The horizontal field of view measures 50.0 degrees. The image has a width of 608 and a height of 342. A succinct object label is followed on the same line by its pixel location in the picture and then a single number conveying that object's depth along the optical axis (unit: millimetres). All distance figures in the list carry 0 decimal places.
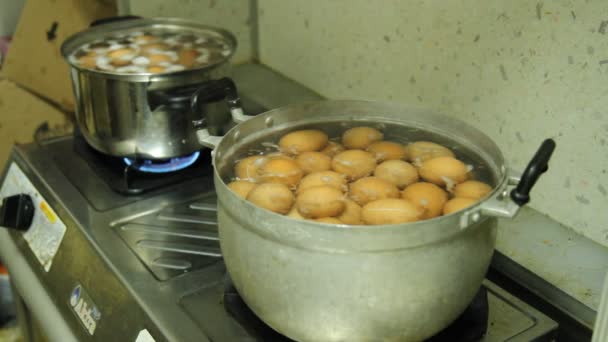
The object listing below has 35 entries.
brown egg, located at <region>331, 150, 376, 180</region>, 807
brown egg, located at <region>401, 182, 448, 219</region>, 725
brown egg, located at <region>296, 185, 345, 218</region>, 721
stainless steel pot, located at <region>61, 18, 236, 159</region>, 1078
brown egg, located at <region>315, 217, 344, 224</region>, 712
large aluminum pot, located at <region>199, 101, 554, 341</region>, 638
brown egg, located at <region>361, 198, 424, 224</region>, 696
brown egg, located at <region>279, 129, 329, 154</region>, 856
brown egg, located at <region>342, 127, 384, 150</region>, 865
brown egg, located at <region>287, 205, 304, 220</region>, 728
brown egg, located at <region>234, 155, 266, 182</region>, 804
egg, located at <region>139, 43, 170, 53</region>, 1259
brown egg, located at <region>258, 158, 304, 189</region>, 791
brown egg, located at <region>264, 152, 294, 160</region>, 829
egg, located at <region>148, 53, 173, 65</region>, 1210
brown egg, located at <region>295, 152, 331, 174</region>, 816
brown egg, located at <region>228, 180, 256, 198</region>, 762
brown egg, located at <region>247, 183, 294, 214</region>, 729
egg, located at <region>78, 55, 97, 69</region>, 1176
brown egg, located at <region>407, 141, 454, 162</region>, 824
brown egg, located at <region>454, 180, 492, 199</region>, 735
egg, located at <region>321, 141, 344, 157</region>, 856
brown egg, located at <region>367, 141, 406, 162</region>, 834
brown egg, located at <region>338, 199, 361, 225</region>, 725
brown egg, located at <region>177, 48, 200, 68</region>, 1216
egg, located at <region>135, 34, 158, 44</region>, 1296
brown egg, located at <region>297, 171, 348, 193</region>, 766
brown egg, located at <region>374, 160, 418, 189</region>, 785
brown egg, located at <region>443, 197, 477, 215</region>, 711
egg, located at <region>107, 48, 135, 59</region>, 1218
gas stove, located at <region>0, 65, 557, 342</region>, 855
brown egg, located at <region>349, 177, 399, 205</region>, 747
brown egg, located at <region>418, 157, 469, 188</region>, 779
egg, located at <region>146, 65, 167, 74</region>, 1155
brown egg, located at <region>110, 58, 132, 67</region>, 1196
